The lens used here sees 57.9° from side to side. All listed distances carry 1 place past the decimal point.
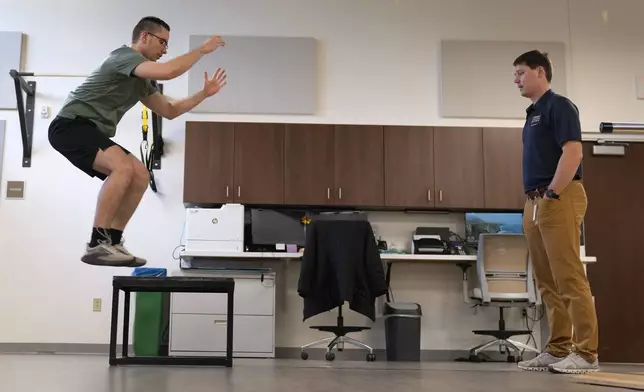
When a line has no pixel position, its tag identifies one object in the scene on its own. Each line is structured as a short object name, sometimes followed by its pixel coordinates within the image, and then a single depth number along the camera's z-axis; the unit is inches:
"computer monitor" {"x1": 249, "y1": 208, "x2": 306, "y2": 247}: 220.5
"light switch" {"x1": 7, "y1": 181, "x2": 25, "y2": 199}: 231.0
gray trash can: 206.1
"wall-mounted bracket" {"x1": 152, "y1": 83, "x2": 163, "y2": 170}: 229.8
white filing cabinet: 202.4
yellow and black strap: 230.5
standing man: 121.6
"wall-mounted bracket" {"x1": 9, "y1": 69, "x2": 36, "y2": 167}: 226.0
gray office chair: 205.9
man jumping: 114.5
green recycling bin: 202.7
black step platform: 131.3
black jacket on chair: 192.4
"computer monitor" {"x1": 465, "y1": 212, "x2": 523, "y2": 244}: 227.5
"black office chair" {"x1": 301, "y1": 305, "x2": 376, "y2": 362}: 200.4
